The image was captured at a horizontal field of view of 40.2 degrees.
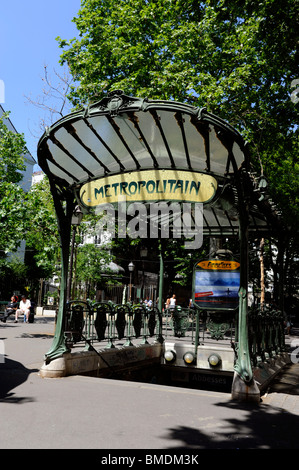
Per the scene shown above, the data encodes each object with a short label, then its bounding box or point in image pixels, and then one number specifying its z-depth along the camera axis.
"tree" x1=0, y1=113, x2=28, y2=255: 14.43
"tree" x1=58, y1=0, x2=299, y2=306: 16.34
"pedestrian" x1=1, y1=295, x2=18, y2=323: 19.98
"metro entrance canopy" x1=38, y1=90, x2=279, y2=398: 6.39
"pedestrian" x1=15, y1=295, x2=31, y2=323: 21.95
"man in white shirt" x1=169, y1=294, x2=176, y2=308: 24.29
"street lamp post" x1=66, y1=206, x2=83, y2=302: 9.99
